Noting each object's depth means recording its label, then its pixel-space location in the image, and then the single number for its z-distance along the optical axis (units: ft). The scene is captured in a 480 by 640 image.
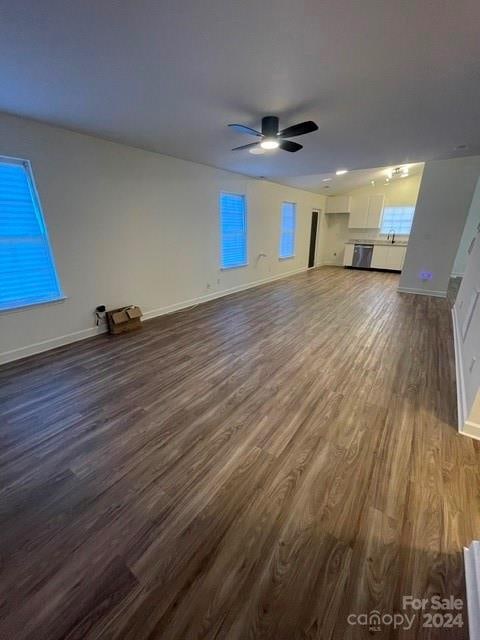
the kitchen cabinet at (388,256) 25.61
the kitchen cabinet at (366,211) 26.73
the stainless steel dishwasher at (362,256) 27.34
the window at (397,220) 26.40
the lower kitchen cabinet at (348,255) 28.48
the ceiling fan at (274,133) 7.72
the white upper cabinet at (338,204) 28.19
